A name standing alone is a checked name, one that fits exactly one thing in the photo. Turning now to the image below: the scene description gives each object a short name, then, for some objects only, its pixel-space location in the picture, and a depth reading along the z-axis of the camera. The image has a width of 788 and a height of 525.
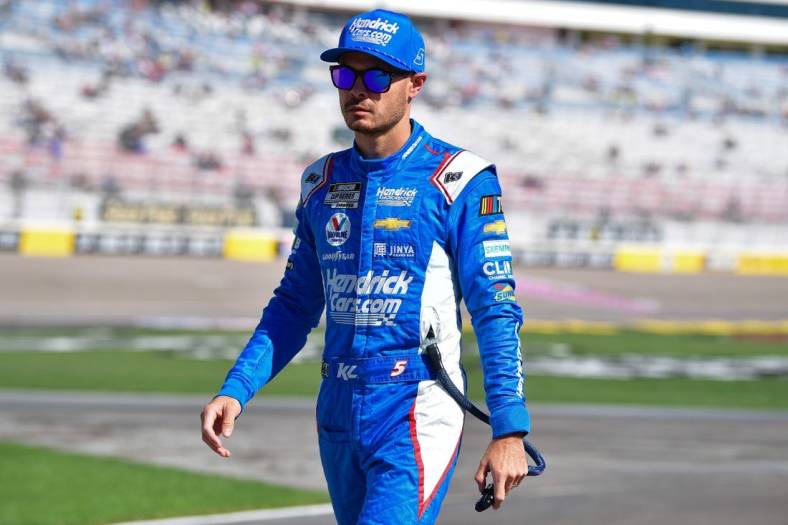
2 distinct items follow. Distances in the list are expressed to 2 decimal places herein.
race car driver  6.70
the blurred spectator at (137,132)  61.44
